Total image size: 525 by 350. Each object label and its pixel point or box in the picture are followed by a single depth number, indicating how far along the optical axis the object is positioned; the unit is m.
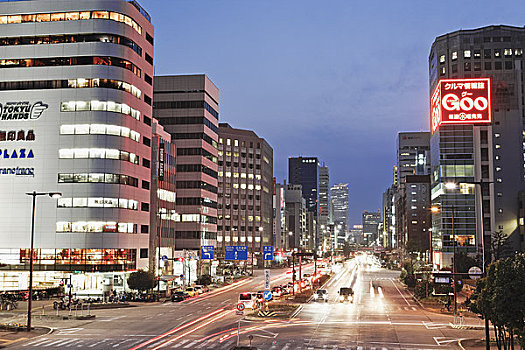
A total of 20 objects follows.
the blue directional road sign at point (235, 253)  97.62
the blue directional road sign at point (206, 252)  103.12
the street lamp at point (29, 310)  48.05
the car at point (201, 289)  91.77
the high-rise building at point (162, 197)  99.69
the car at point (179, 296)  80.53
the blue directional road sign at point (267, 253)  82.62
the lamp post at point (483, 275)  35.03
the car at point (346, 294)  79.64
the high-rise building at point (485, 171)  131.25
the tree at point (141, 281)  81.69
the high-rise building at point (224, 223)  197.26
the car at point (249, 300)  62.06
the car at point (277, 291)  85.40
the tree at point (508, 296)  28.53
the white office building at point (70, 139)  86.75
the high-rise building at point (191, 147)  135.62
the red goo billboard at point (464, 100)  81.45
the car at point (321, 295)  81.12
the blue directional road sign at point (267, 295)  55.80
